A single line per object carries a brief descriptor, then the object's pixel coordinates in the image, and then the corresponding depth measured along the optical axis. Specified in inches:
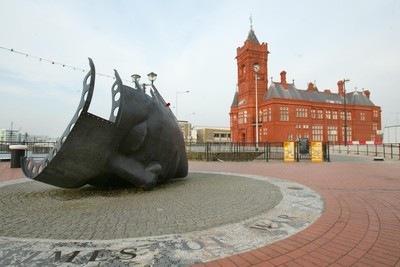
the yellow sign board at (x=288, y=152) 753.0
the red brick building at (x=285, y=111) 2182.7
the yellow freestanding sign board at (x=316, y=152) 751.7
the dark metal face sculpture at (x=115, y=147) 219.6
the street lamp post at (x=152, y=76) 539.5
